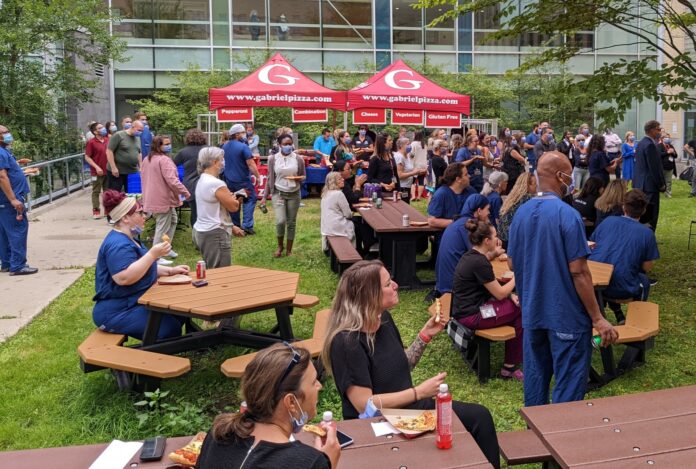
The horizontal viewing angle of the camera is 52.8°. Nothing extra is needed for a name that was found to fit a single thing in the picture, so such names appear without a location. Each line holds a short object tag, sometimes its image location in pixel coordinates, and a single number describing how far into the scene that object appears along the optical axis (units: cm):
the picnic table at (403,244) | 876
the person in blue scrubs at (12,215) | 896
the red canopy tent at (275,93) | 1359
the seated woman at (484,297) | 577
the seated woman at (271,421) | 237
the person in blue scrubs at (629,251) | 666
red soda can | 611
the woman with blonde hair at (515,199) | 785
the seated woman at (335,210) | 960
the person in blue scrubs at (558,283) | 406
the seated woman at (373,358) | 351
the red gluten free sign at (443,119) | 1377
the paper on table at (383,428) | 314
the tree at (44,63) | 1590
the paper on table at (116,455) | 298
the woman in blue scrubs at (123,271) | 544
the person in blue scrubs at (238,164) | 1166
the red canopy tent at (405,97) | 1352
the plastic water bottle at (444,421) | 295
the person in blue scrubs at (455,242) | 690
